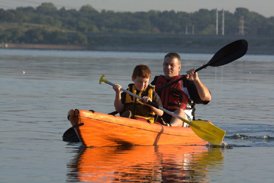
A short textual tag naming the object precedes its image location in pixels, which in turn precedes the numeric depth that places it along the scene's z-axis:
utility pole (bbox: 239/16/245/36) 183.52
